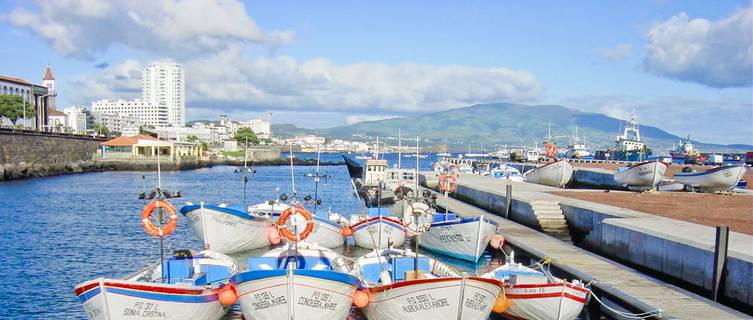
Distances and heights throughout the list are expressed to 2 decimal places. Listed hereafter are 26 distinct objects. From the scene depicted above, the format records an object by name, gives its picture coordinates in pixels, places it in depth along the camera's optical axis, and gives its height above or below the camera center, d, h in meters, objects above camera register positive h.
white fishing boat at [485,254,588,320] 17.20 -3.65
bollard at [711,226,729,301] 18.08 -2.87
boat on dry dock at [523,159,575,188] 60.28 -2.12
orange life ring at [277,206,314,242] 19.52 -2.15
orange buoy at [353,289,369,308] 17.42 -3.67
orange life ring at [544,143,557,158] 58.39 -0.13
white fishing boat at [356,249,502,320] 16.55 -3.55
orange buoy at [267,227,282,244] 30.90 -3.91
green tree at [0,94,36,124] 126.91 +6.98
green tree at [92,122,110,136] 189.81 +4.29
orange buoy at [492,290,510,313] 18.09 -3.92
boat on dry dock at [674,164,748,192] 44.38 -1.85
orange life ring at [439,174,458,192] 29.44 -1.54
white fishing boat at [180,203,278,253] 29.78 -3.41
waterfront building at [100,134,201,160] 128.62 -0.51
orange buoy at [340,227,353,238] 32.91 -3.85
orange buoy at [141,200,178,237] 18.56 -1.93
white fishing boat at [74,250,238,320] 15.93 -3.55
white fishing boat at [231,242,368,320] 16.34 -3.39
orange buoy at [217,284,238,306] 17.42 -3.61
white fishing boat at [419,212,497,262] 27.91 -3.56
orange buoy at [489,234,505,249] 28.16 -3.67
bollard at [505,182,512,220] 38.62 -2.92
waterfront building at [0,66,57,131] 149.51 +11.44
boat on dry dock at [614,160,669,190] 50.59 -1.91
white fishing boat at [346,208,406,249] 31.08 -3.67
